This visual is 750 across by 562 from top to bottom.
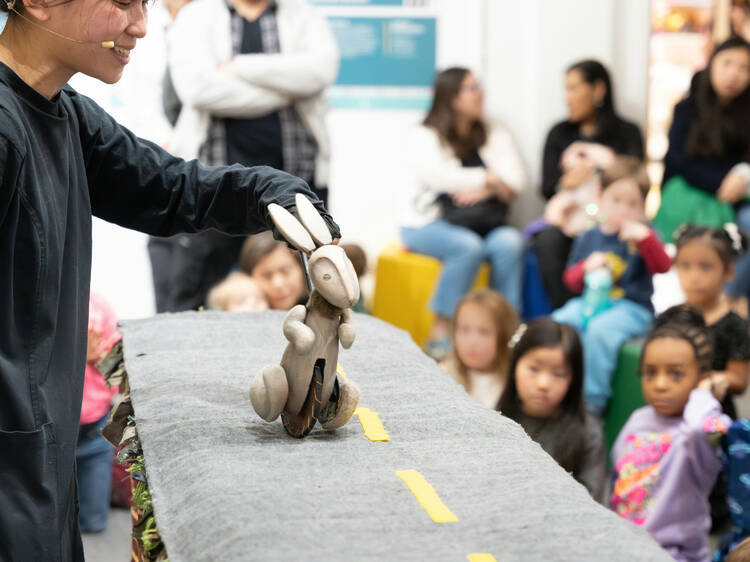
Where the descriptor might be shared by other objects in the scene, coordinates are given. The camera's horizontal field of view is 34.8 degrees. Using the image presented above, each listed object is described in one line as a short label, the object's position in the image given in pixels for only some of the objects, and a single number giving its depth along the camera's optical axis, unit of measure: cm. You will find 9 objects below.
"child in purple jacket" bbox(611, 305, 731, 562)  320
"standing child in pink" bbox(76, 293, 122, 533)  379
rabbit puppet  185
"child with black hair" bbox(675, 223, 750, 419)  400
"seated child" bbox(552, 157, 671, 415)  426
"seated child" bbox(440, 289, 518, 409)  395
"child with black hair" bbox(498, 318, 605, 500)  339
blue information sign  593
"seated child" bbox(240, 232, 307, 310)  425
